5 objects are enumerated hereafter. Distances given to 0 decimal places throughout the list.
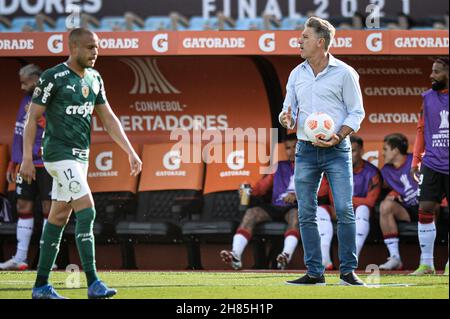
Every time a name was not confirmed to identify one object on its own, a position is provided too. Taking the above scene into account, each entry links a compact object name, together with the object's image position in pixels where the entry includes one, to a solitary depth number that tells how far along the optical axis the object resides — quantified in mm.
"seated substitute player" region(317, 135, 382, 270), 19672
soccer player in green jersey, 12516
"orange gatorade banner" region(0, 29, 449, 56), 19828
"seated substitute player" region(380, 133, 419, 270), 19641
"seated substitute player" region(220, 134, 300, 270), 19500
